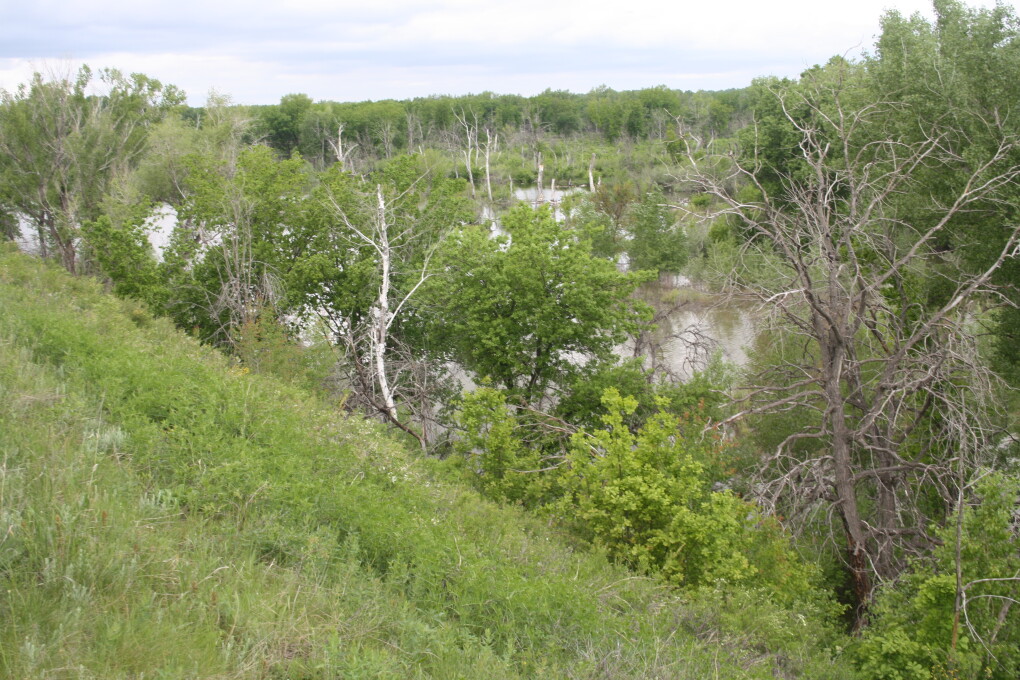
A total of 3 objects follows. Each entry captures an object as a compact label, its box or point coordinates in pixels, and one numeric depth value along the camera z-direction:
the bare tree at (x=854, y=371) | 9.09
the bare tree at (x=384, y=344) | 15.98
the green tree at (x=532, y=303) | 17.53
